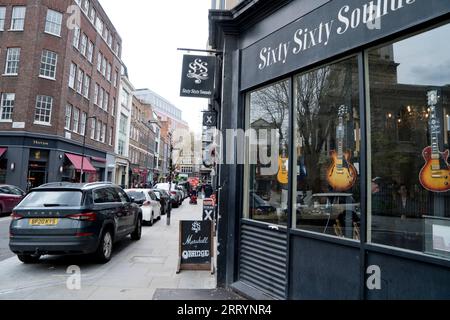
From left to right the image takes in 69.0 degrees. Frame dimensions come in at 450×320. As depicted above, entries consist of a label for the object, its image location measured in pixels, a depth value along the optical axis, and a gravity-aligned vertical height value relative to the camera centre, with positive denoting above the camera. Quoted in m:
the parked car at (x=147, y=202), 13.52 -0.77
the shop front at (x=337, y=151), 3.40 +0.54
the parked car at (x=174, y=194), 23.78 -0.62
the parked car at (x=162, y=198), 19.07 -0.81
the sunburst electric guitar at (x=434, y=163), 3.29 +0.32
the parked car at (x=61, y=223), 6.46 -0.84
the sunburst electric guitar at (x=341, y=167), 4.28 +0.32
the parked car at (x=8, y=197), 14.63 -0.80
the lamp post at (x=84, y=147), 27.26 +3.16
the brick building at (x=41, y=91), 23.27 +6.80
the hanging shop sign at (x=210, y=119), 9.70 +2.01
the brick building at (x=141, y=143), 48.78 +6.89
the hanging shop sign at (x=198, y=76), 7.09 +2.38
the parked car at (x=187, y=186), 47.05 -0.02
